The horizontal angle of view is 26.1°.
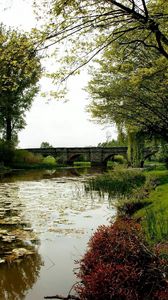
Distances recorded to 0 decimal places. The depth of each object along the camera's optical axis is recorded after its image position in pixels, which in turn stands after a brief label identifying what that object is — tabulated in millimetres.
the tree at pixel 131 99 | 18000
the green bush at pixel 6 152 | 45500
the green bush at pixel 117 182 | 18616
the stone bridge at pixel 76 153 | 70562
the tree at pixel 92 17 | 6621
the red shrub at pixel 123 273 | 4934
